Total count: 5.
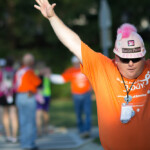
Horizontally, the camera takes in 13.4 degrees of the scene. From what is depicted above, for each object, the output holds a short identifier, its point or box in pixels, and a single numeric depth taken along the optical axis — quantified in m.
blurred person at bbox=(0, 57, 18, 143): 14.61
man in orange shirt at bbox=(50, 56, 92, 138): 15.28
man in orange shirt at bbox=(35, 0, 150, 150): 5.32
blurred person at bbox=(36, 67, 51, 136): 16.05
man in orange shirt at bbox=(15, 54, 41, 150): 13.13
